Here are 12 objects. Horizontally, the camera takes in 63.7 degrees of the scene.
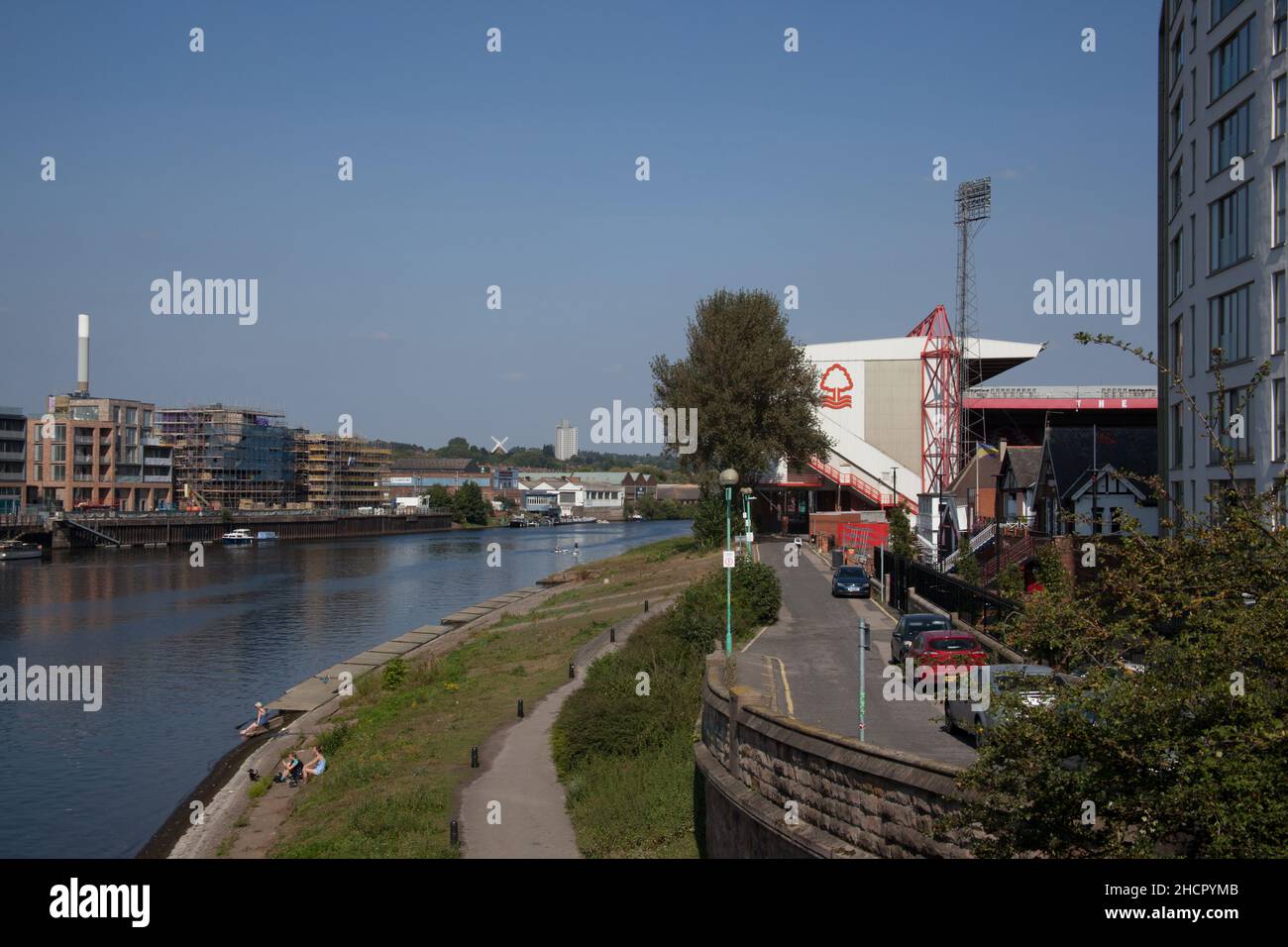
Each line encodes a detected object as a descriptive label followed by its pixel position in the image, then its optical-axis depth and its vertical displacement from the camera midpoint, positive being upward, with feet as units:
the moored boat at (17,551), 323.43 -21.52
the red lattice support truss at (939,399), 292.20 +22.52
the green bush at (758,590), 108.99 -11.90
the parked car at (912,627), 85.76 -12.39
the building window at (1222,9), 103.35 +47.24
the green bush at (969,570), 135.13 -11.97
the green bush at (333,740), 99.55 -25.24
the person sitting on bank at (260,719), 111.75 -26.22
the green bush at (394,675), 125.39 -23.85
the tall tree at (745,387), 223.71 +20.10
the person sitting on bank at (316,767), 90.74 -25.19
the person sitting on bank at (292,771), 90.02 -25.24
